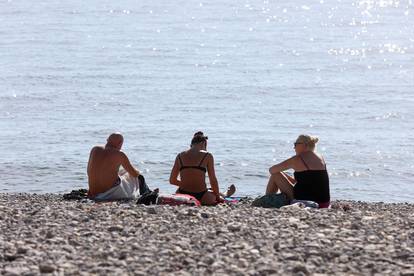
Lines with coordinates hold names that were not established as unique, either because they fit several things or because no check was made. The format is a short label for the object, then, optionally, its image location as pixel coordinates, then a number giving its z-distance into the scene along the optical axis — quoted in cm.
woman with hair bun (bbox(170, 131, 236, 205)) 2456
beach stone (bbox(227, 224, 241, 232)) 1829
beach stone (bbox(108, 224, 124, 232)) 1823
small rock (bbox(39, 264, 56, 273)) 1548
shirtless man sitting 2497
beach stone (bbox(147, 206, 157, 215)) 2010
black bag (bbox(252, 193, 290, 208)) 2355
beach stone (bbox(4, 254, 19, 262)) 1620
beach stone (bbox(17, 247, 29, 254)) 1653
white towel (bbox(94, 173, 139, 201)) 2494
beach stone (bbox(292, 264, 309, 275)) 1556
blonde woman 2394
